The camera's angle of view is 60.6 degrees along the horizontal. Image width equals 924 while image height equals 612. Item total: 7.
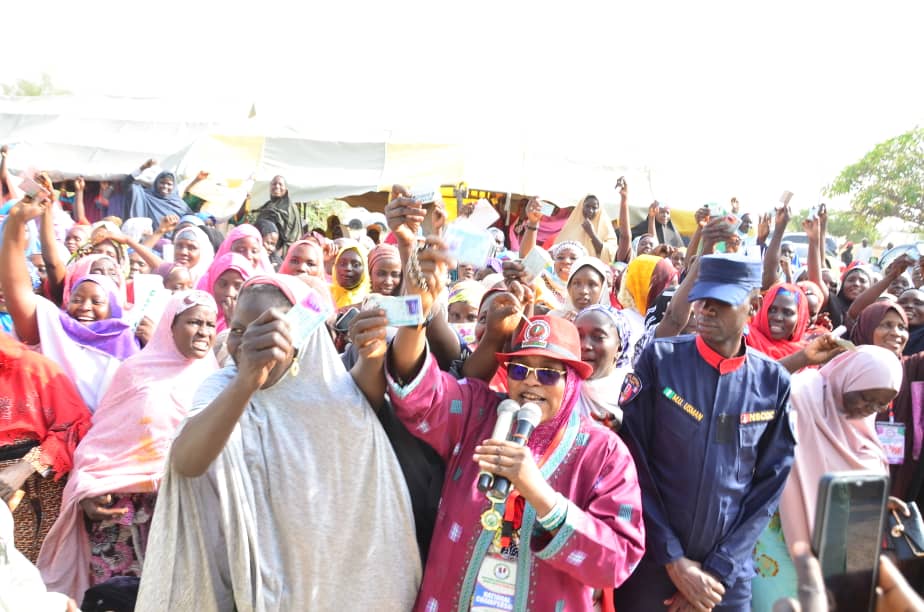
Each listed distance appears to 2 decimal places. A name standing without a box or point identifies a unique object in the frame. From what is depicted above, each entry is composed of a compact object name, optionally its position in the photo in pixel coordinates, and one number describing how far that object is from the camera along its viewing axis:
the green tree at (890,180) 36.81
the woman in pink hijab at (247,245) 5.82
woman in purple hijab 3.73
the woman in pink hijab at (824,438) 3.60
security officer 2.83
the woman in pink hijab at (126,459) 3.50
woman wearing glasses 2.31
